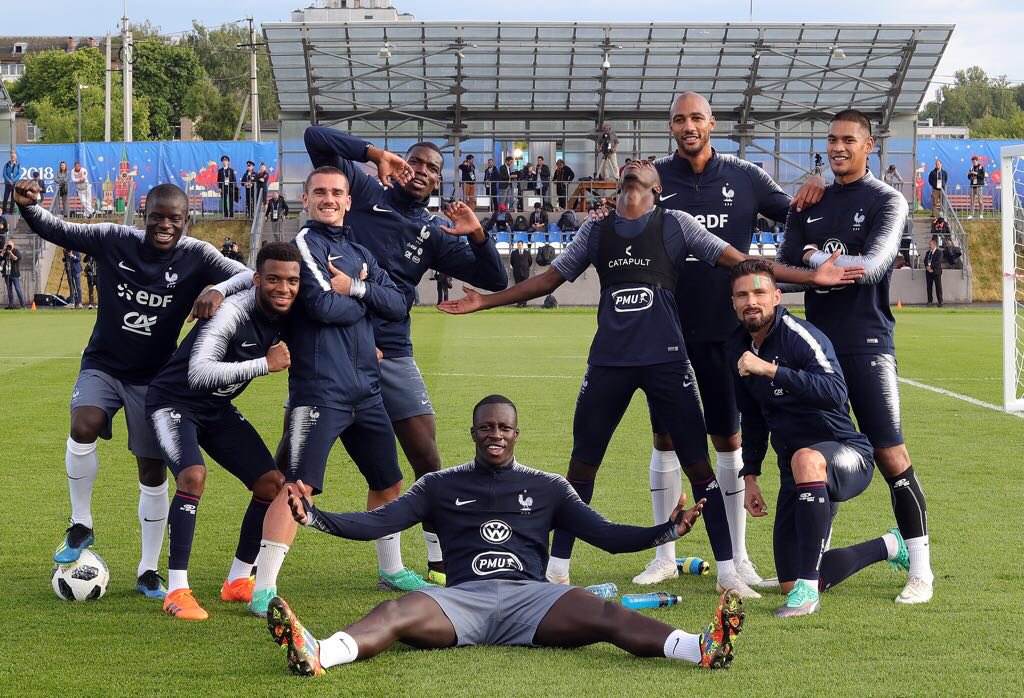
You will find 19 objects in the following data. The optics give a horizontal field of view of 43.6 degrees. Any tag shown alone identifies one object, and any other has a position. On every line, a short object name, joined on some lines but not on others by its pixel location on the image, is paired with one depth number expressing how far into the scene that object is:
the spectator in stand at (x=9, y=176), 41.09
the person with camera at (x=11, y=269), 36.72
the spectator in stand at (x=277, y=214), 41.75
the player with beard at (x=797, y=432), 6.44
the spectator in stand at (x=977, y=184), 44.34
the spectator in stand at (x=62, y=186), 43.50
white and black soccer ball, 6.75
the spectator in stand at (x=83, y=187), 45.30
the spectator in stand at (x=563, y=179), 43.25
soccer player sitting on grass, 5.35
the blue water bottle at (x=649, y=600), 6.47
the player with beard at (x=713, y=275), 7.30
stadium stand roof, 41.22
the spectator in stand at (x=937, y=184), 42.34
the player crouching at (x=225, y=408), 6.41
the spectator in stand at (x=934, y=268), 37.12
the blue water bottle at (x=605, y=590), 6.70
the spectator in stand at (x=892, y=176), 43.09
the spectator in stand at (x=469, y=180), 42.44
